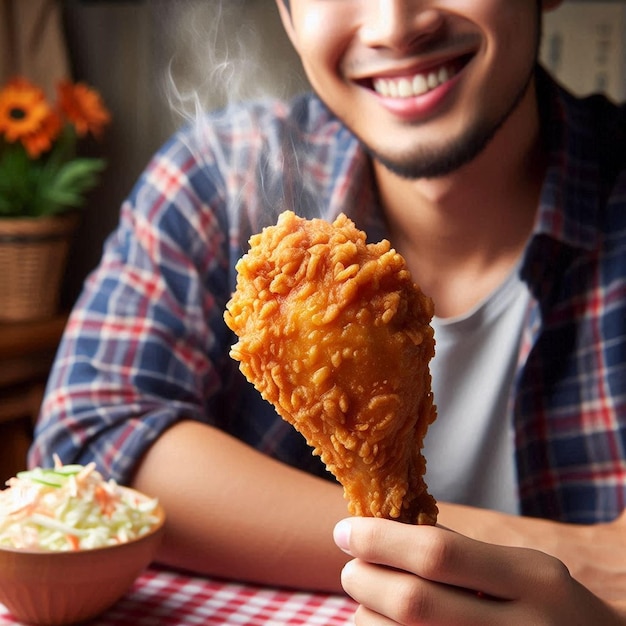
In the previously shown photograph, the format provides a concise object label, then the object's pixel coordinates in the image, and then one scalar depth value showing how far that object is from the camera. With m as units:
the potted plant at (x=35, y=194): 1.09
